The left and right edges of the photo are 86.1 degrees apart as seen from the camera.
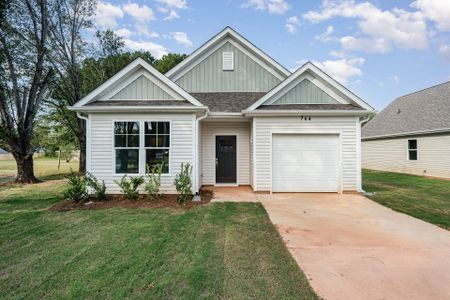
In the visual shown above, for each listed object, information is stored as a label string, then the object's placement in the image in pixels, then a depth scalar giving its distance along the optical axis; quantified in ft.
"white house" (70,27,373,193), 28.27
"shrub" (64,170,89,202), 25.73
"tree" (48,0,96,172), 49.24
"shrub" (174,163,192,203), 26.14
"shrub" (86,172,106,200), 26.68
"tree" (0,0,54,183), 41.11
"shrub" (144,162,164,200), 26.66
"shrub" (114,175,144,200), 26.30
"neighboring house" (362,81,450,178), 46.01
